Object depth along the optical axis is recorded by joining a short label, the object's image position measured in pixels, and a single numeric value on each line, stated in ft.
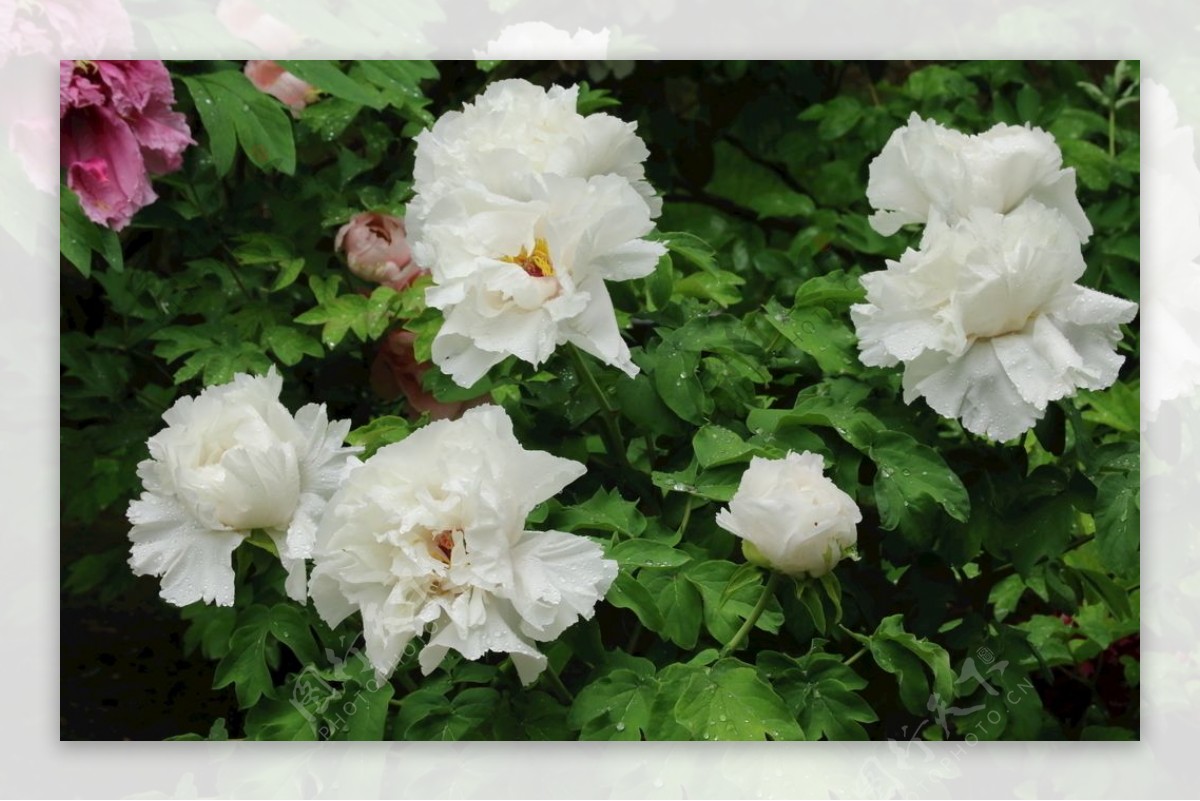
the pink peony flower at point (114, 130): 7.36
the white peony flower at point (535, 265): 6.80
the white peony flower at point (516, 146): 6.89
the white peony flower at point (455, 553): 6.75
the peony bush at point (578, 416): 6.82
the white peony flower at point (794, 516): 6.70
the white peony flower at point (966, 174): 6.93
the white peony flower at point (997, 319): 6.84
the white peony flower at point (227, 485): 6.93
